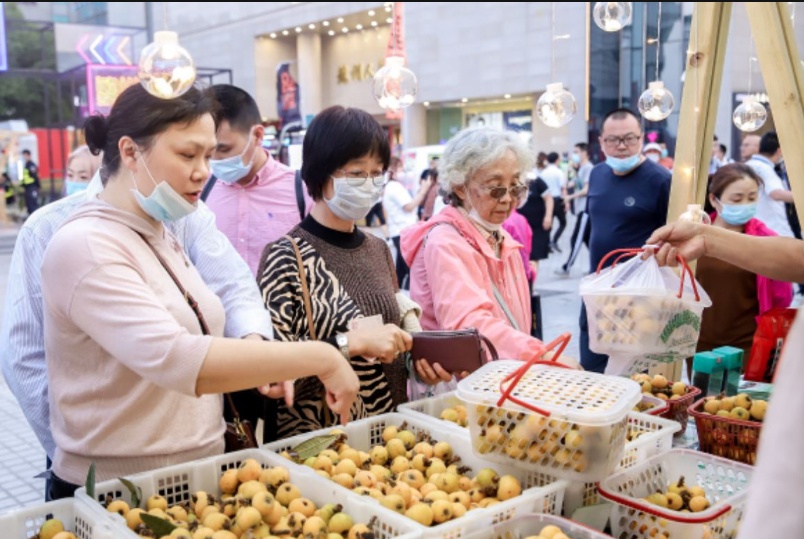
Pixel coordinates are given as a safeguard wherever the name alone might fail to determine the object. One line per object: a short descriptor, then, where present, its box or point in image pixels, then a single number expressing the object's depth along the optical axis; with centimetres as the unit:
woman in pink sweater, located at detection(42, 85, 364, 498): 156
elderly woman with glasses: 272
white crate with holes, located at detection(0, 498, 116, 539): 156
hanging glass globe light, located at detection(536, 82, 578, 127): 348
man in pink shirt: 344
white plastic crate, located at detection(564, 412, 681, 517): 179
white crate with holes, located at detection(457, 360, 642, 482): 164
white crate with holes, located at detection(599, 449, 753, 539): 166
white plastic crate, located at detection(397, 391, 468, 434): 226
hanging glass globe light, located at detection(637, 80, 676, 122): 363
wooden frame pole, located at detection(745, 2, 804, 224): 276
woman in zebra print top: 241
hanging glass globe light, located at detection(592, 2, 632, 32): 345
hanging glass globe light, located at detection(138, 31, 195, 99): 168
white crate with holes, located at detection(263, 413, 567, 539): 157
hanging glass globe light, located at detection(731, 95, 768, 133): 416
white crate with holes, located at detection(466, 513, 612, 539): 161
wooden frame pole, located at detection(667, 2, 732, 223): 324
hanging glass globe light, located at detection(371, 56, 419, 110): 337
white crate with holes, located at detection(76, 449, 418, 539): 158
